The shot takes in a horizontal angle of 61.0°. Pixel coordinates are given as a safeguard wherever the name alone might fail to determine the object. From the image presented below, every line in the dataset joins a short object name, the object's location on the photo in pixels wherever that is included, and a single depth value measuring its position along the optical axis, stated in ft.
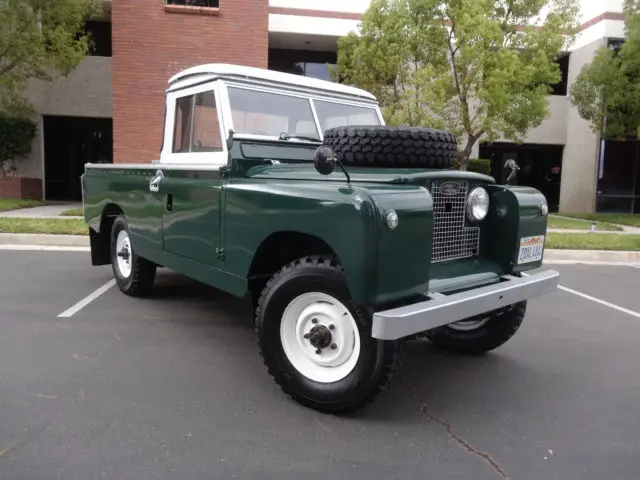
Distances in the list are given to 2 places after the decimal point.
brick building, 43.70
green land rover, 9.46
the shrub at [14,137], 52.70
